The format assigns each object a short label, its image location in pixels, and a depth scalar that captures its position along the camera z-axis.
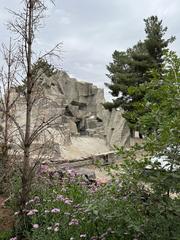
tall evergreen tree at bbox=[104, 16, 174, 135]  10.57
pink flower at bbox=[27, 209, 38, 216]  1.85
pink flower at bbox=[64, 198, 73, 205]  1.93
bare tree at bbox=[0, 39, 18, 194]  2.79
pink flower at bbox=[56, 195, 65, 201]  2.04
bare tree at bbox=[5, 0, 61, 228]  2.10
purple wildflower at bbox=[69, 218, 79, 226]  1.70
